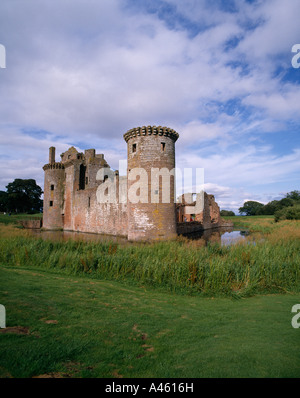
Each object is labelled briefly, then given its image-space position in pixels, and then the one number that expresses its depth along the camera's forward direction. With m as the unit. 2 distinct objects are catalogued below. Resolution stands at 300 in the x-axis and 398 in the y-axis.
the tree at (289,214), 29.95
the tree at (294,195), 55.52
